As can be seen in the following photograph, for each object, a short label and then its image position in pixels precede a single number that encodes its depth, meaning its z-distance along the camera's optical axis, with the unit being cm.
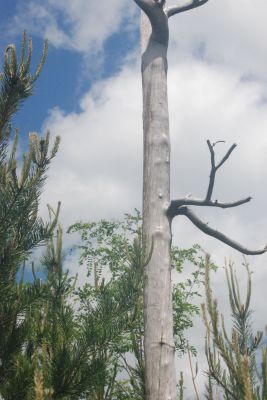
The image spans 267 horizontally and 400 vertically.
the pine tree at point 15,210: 312
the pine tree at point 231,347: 325
